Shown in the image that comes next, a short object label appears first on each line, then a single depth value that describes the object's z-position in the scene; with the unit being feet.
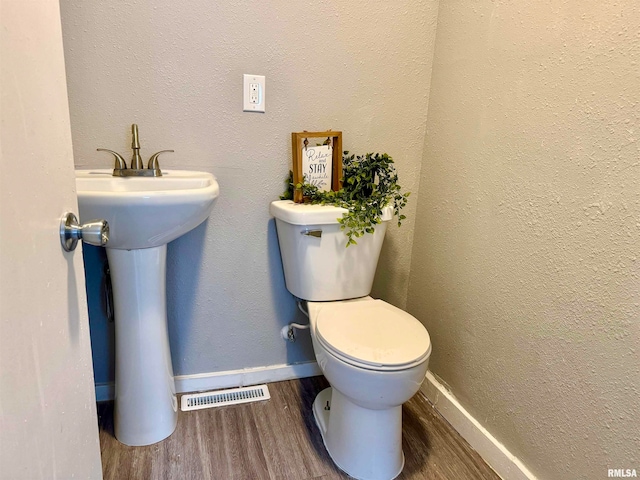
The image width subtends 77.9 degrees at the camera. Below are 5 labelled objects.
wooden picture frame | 4.52
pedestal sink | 3.21
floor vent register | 4.82
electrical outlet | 4.34
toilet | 3.50
